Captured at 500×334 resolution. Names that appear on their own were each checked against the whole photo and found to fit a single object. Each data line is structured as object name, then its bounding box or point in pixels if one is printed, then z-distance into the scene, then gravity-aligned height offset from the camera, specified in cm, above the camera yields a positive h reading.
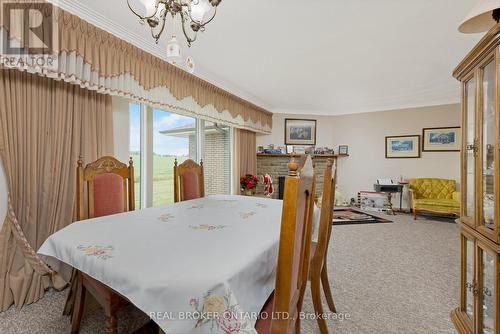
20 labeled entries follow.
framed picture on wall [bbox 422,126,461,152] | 491 +60
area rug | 435 -99
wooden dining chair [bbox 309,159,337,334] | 140 -45
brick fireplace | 593 +2
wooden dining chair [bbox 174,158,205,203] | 230 -15
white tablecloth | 73 -35
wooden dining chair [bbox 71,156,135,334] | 136 -20
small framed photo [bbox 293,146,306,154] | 612 +47
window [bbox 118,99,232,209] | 269 +33
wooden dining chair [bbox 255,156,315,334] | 68 -26
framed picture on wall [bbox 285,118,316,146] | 611 +91
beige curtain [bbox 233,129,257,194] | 485 +26
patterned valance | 187 +95
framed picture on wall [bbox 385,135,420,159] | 528 +48
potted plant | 488 -38
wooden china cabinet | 115 -12
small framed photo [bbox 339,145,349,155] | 609 +44
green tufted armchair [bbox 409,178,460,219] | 430 -57
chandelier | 136 +95
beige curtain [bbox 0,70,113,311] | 172 +1
